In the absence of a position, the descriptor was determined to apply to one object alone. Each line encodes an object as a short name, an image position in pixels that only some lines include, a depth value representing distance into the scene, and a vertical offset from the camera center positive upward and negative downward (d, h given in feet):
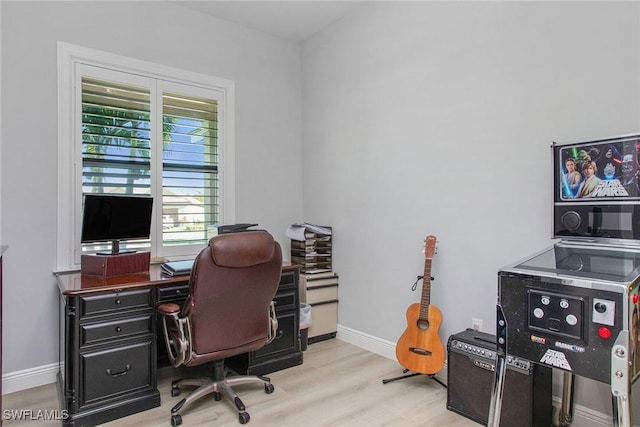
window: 8.93 +1.78
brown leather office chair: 6.70 -1.80
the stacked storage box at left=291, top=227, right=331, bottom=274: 11.44 -1.28
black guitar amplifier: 6.24 -3.11
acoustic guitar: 8.05 -2.78
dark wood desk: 6.77 -2.52
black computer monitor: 8.00 -0.17
